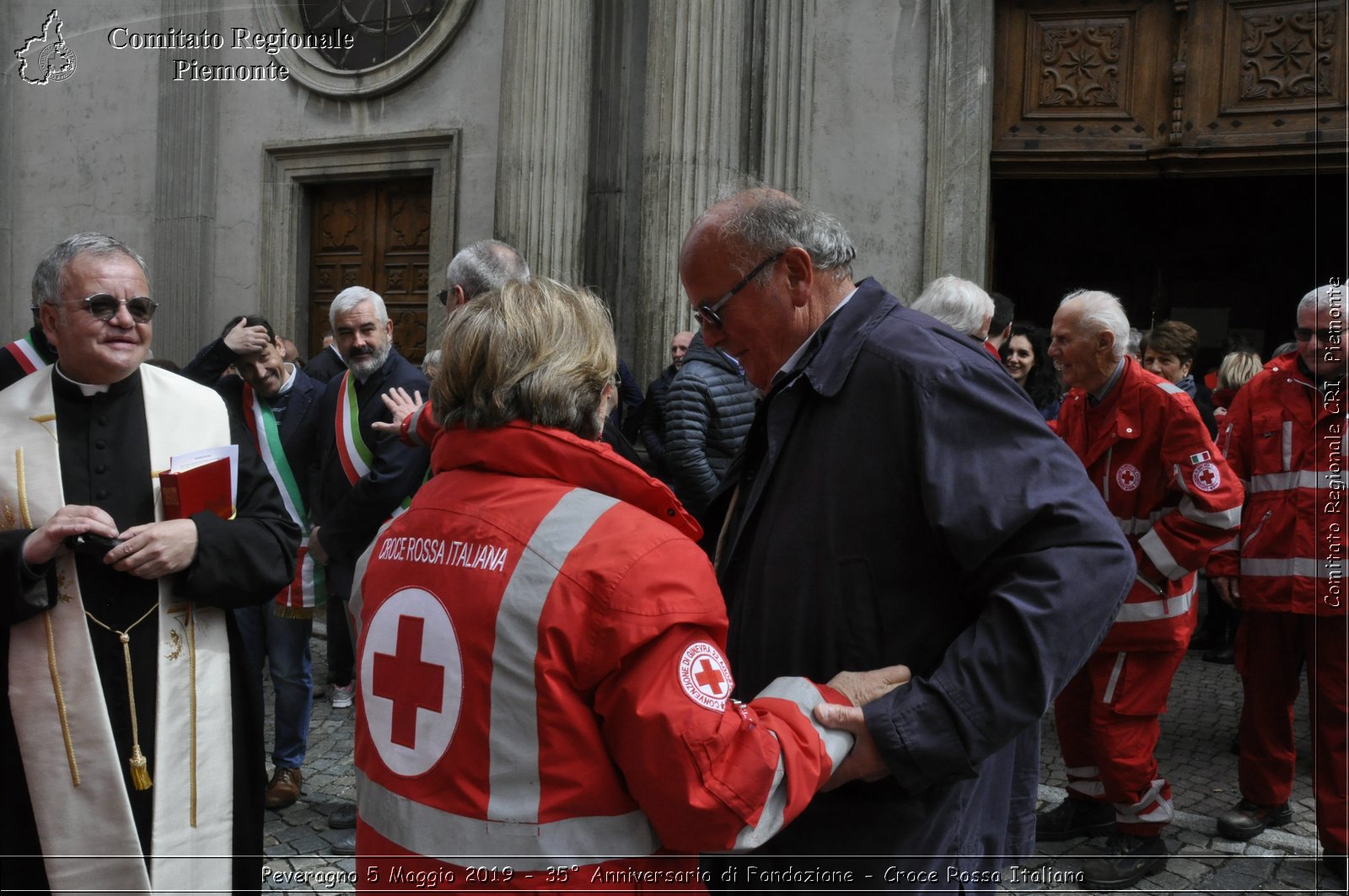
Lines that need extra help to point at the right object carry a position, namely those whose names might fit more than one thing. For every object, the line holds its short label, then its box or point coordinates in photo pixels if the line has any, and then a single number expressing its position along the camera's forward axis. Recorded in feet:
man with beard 13.46
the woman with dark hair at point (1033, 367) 21.72
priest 8.59
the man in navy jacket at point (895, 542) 5.57
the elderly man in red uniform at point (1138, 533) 13.44
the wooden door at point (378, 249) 30.83
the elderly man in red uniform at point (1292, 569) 13.92
